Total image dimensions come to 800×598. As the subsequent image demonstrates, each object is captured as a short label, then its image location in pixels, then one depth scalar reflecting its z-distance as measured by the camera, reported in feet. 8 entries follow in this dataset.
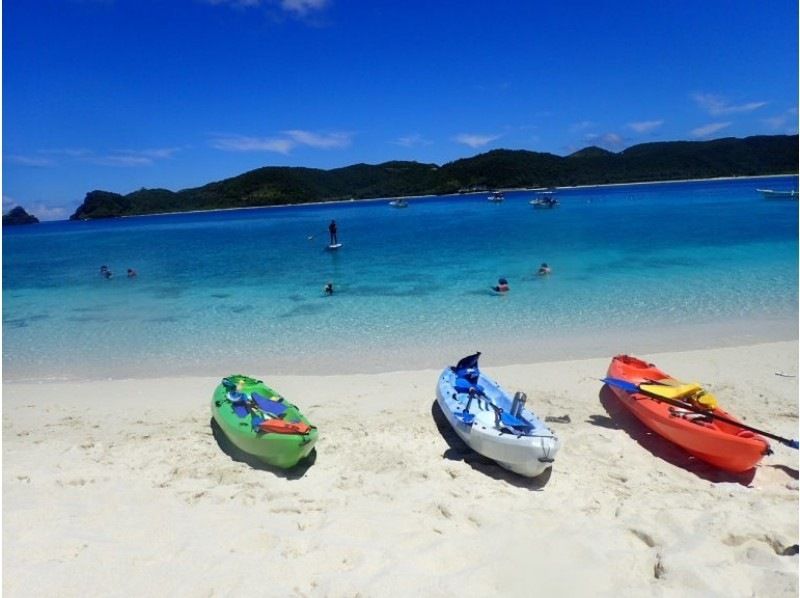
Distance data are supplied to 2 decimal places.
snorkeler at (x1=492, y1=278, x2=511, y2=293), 53.36
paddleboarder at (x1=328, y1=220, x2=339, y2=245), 99.11
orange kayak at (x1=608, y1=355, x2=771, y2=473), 18.61
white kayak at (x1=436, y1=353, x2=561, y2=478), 18.44
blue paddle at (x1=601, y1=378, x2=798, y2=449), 18.33
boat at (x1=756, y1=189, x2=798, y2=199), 160.43
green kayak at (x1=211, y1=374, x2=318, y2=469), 19.48
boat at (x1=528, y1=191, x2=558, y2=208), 198.55
